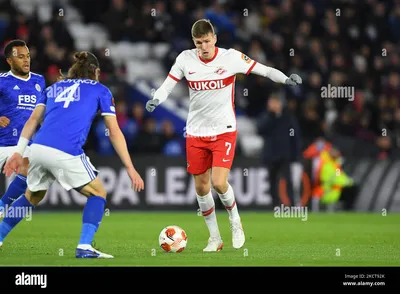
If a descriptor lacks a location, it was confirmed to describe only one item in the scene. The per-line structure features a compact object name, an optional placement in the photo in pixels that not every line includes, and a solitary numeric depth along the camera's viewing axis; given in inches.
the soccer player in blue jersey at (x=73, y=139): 363.6
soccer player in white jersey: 425.7
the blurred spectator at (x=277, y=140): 719.7
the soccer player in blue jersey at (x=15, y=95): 446.3
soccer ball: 414.6
